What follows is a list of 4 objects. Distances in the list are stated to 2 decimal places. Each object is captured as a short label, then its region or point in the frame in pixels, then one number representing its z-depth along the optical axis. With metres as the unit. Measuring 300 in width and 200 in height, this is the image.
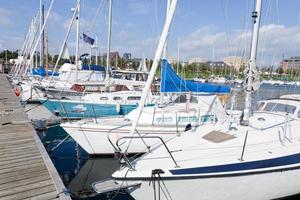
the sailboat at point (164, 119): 10.48
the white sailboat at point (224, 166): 5.92
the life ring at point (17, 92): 21.61
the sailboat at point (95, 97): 17.05
